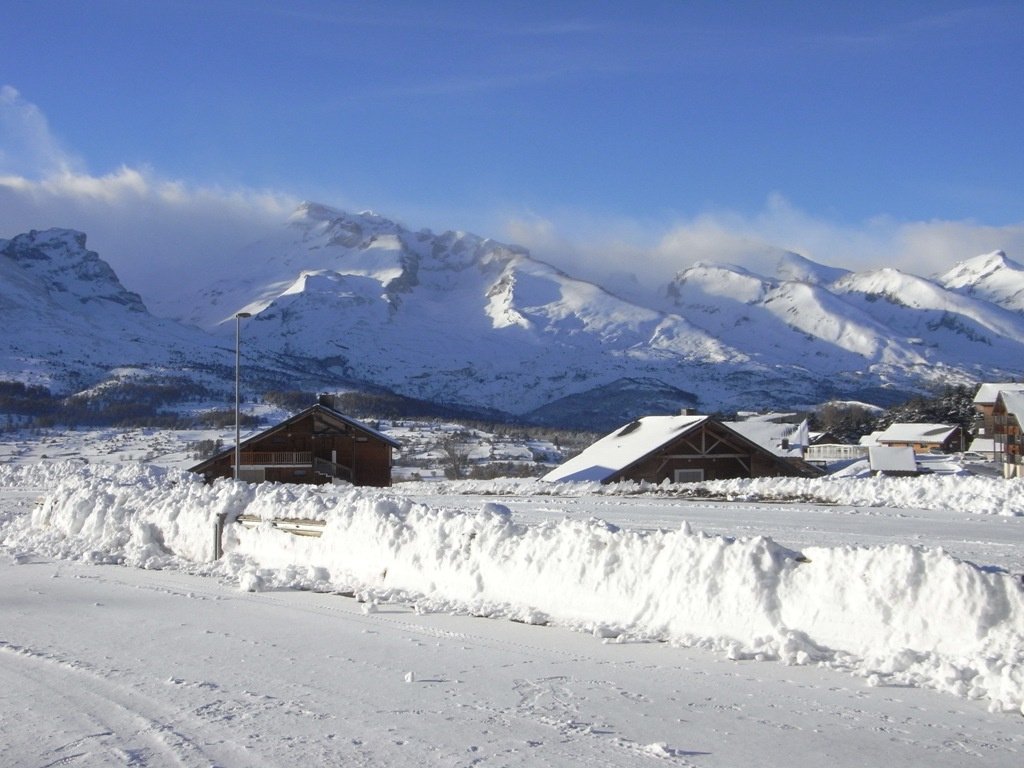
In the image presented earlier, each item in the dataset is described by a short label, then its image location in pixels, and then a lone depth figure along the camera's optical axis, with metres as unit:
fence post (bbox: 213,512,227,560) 17.38
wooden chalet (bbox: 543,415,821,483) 42.81
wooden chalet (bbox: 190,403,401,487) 49.94
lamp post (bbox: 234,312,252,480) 33.50
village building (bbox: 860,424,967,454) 95.50
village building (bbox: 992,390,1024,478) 61.78
